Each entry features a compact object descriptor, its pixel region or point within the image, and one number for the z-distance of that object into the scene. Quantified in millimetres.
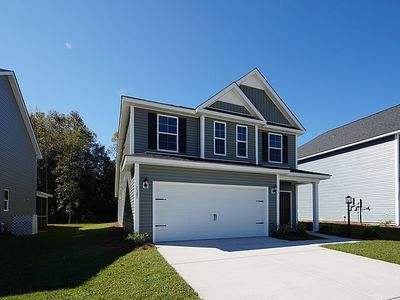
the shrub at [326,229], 14369
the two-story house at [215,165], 10836
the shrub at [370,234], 12518
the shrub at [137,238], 9695
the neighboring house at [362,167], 19062
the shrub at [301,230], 13259
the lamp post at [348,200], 14308
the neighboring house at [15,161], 14570
